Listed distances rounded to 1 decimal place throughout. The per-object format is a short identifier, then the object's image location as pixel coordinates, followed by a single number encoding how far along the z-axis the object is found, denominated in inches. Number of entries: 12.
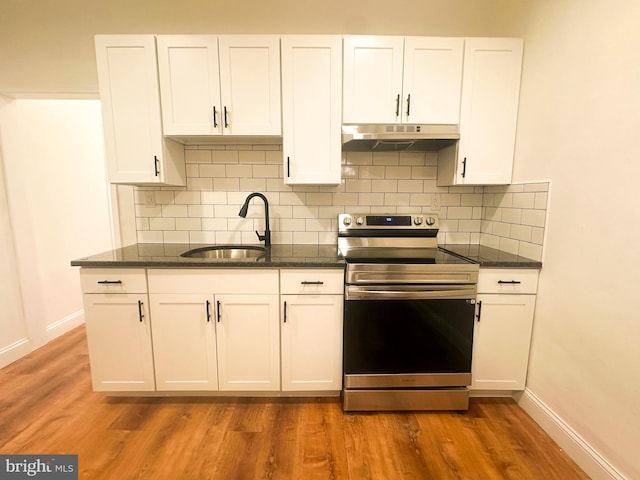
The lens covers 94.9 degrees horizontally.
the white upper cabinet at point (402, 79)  72.0
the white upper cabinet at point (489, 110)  72.9
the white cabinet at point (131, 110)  71.5
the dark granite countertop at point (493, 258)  68.7
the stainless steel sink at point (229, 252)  87.6
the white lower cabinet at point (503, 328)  69.8
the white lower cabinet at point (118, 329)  69.4
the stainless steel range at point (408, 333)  66.8
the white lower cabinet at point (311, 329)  69.5
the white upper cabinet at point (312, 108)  71.7
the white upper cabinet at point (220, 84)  71.4
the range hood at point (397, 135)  69.1
